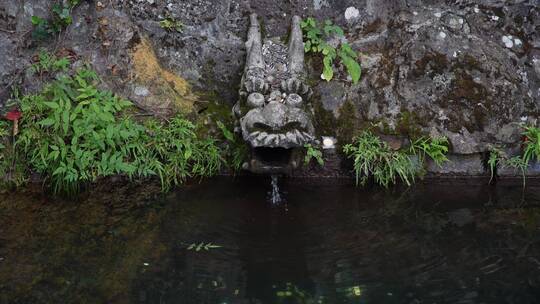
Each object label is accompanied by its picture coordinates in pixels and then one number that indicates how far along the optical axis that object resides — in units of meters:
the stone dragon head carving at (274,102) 5.96
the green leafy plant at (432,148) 6.88
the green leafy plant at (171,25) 7.25
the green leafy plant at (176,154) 6.63
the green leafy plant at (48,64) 6.89
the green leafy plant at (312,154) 6.76
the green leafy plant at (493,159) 6.91
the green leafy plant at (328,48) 7.05
